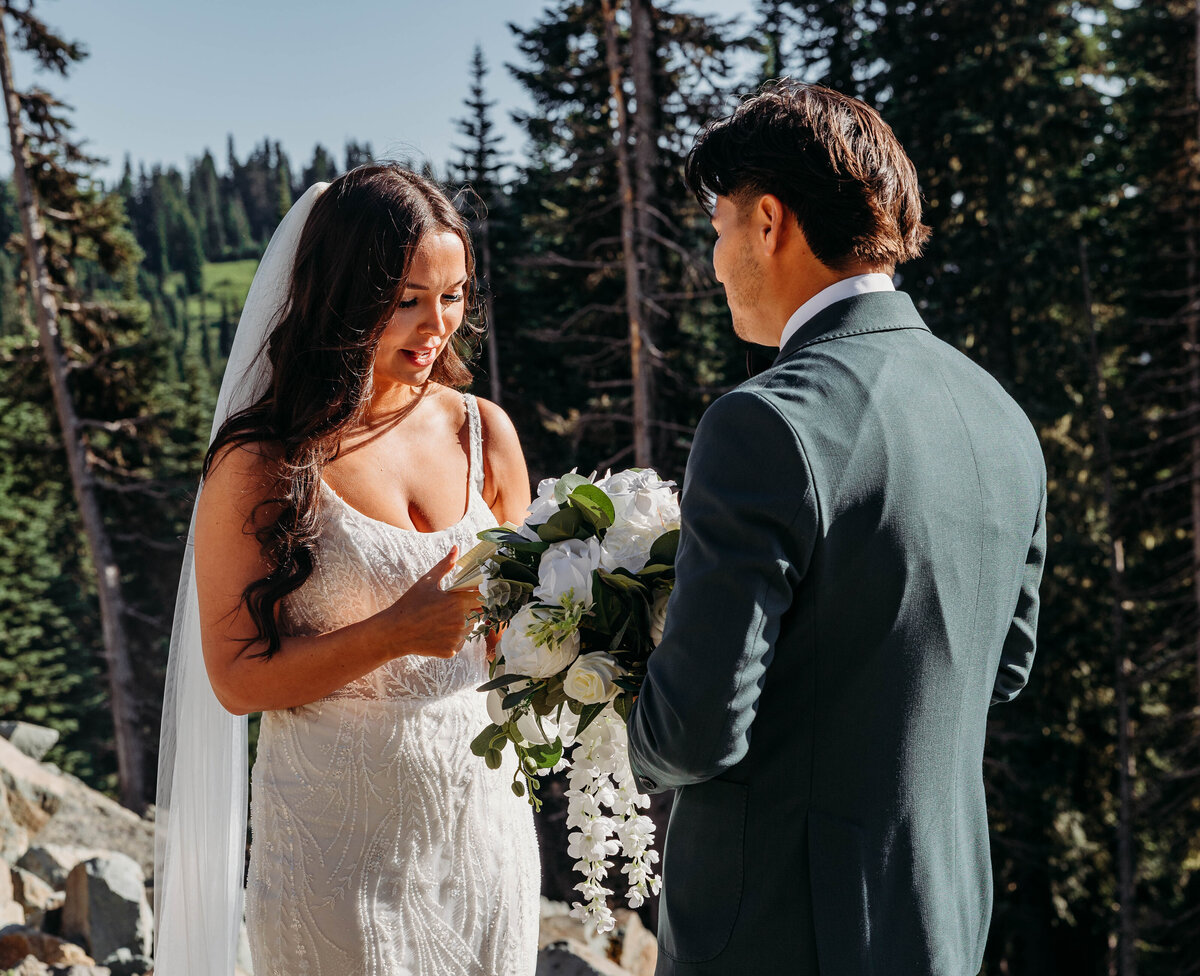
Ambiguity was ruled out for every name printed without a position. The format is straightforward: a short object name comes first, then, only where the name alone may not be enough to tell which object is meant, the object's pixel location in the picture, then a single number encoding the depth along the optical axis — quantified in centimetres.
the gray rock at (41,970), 424
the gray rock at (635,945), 693
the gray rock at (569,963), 546
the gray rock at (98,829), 813
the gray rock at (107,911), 524
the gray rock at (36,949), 447
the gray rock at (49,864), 649
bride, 230
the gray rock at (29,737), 1101
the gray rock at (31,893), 577
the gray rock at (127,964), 492
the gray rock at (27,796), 788
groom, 145
